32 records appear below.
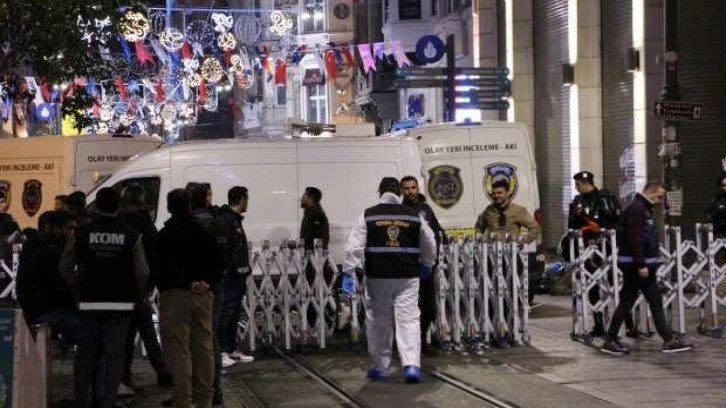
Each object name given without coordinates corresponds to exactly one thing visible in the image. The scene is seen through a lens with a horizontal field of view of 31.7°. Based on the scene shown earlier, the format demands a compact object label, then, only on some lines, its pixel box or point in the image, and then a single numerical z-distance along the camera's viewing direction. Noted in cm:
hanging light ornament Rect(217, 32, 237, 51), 3695
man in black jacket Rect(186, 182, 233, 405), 1016
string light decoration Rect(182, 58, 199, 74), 3921
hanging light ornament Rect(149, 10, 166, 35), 4038
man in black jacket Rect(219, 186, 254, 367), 1235
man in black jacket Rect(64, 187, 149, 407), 927
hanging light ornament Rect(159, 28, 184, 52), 3597
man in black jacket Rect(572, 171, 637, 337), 1439
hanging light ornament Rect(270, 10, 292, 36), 3934
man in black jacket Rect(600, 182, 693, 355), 1273
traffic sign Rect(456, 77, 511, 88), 2616
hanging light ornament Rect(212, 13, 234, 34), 3831
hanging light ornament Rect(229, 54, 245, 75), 4025
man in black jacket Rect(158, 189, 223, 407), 955
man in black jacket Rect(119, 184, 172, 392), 966
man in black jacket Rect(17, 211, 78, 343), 994
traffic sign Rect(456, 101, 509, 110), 2606
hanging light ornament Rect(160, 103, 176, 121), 4603
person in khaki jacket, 1459
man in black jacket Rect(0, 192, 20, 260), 1425
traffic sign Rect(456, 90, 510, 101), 2638
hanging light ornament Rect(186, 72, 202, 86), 3994
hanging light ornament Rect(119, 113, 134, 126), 4759
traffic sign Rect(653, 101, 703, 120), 1769
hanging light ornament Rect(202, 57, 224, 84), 3903
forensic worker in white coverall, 1133
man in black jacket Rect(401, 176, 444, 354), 1302
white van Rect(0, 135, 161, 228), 2125
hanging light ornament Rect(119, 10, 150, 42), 1573
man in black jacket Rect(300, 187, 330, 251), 1473
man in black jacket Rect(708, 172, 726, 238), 1665
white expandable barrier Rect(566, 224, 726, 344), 1371
